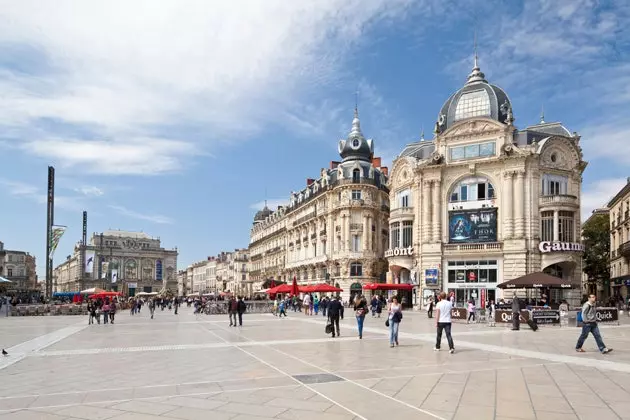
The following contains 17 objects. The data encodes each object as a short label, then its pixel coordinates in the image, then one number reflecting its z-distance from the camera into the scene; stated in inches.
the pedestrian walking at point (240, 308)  1120.9
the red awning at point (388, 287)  1978.3
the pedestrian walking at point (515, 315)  1013.4
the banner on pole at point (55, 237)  1644.9
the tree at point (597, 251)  2741.1
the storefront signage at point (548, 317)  1157.1
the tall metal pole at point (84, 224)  2876.5
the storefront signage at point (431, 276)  2042.9
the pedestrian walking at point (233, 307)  1144.2
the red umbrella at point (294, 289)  1797.5
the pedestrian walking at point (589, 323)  629.3
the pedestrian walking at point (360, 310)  807.7
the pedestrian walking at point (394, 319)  705.6
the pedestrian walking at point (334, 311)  849.5
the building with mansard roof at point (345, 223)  2598.4
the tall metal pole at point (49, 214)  1677.8
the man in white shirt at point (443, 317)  641.6
